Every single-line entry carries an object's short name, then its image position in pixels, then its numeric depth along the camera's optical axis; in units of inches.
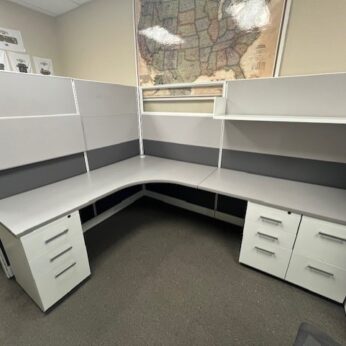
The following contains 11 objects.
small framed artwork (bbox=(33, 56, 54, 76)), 111.5
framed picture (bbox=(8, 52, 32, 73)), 101.4
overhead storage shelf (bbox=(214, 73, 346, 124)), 54.3
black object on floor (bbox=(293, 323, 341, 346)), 23.9
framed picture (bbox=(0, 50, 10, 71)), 96.9
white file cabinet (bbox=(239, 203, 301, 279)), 52.7
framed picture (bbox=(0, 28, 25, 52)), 96.4
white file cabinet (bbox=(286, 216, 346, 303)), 47.3
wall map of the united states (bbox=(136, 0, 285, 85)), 63.6
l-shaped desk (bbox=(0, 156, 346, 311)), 45.9
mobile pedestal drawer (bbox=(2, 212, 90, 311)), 44.6
